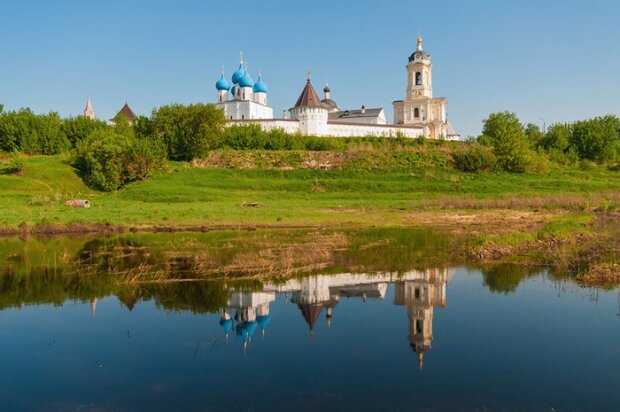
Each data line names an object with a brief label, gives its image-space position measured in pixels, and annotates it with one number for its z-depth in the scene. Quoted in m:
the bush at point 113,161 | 43.22
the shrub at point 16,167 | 42.81
